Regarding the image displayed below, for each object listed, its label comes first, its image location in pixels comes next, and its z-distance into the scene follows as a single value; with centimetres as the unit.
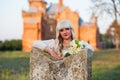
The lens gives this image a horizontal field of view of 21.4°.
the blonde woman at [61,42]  435
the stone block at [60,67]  400
